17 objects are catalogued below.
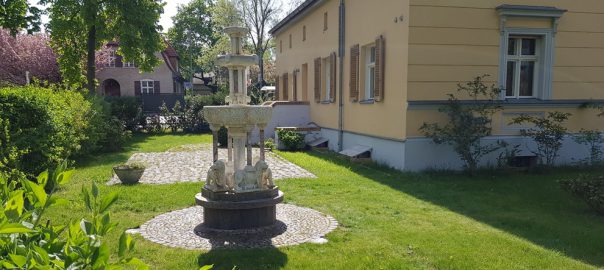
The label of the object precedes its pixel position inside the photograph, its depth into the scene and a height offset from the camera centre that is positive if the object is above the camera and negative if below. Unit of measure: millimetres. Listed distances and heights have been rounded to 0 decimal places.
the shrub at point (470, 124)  9273 -592
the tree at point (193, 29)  59875 +9188
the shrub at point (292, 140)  15070 -1475
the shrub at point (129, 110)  21855 -682
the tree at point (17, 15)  7965 +1504
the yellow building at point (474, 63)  9836 +748
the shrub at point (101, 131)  12695 -1091
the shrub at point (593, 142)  9543 -1103
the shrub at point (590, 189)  6266 -1366
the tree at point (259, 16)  39625 +7246
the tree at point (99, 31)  18828 +2977
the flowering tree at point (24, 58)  32938 +2903
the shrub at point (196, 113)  23578 -870
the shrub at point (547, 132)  9641 -814
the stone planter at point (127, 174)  8750 -1515
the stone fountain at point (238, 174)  5512 -1002
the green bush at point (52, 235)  1288 -463
